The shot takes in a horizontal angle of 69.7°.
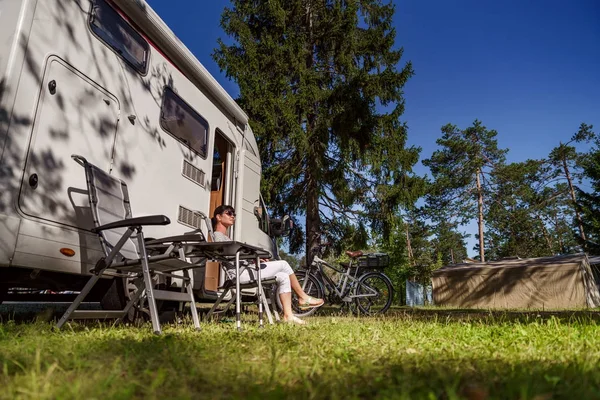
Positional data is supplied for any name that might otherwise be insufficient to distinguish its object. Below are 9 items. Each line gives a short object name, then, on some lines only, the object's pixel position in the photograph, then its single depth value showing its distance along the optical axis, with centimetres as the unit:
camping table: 369
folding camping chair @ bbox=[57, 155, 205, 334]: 304
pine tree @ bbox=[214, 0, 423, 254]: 1202
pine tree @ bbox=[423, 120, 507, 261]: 2791
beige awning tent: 1430
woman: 467
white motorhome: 281
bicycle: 725
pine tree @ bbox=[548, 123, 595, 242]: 2831
